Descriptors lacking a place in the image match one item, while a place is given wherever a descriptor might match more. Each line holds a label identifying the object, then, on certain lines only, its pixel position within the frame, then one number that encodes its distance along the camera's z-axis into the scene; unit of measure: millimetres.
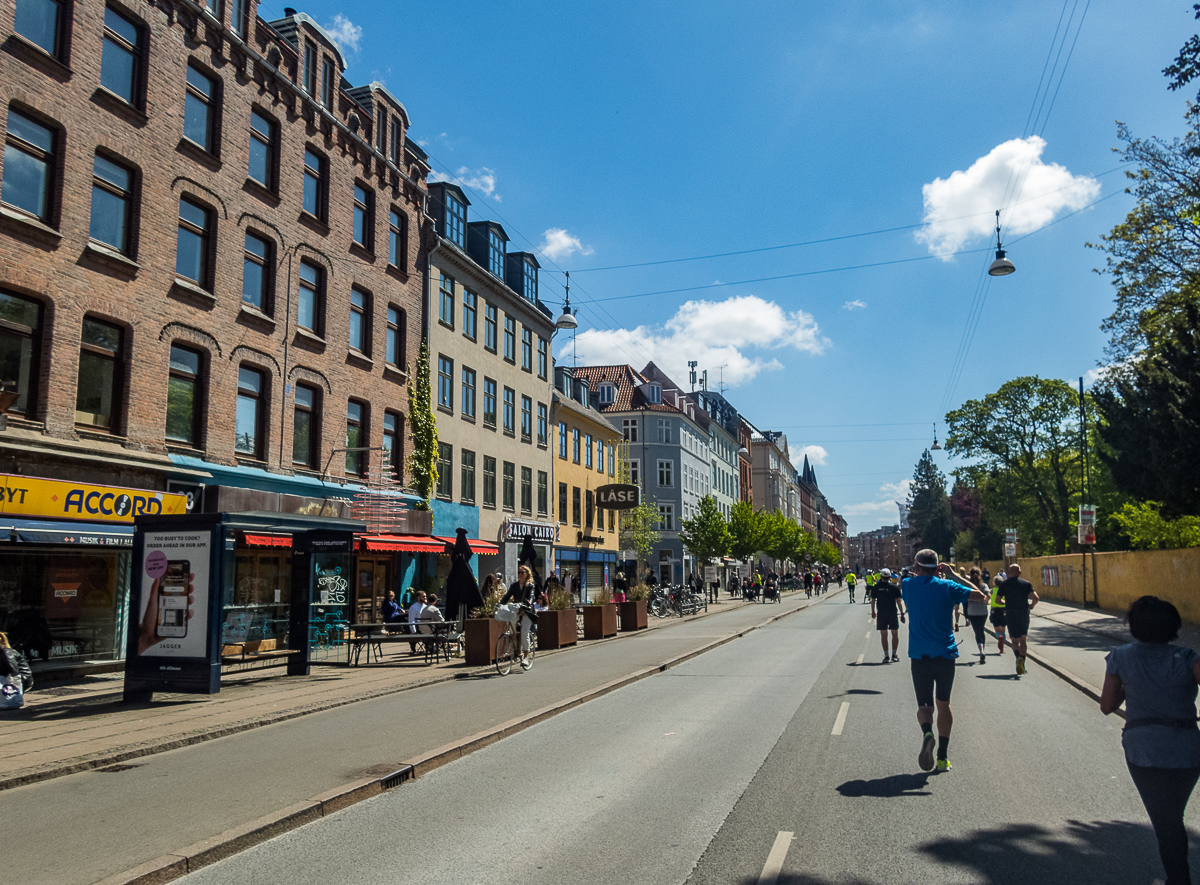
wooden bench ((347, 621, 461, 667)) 18134
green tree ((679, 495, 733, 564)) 59469
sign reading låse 45125
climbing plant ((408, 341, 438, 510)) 28641
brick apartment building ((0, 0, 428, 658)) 16000
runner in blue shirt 7773
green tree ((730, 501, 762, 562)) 66125
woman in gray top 4445
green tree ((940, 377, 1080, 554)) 61031
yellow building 43719
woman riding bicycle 16688
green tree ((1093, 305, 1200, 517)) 24250
